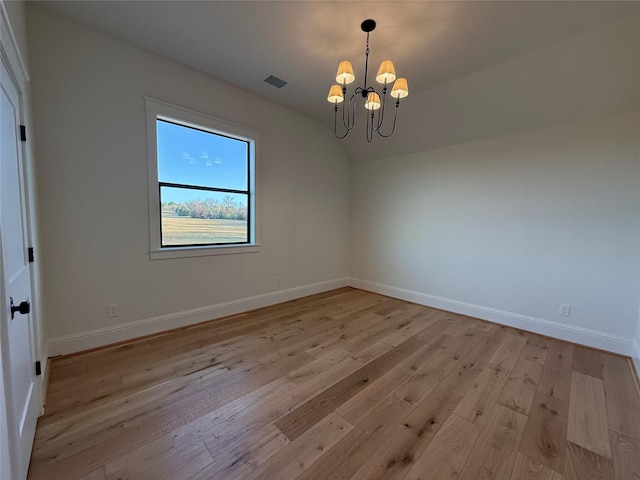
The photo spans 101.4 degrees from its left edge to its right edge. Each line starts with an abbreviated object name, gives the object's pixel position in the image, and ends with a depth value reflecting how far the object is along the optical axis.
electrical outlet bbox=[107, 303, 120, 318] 2.61
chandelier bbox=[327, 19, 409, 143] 1.94
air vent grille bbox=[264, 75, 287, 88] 3.11
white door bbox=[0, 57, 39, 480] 1.10
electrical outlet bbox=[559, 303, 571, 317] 3.00
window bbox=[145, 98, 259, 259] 2.86
